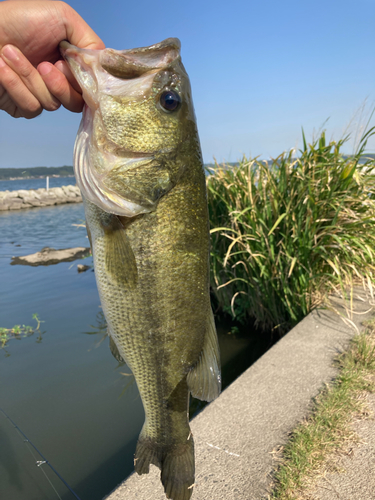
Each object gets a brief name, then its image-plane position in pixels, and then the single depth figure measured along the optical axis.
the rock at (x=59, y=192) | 27.51
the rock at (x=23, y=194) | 24.26
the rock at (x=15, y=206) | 21.47
